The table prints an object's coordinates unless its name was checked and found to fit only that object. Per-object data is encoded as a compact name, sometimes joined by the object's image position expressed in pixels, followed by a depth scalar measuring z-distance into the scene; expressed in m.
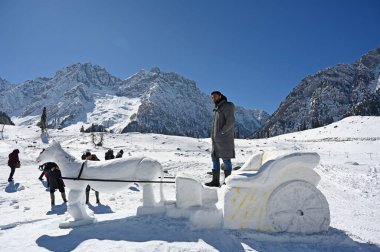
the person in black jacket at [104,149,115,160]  12.91
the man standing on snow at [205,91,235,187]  6.32
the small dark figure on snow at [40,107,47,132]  40.56
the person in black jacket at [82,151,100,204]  10.30
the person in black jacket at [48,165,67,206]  10.12
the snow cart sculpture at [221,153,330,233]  5.18
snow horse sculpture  5.65
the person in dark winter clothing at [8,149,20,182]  14.19
